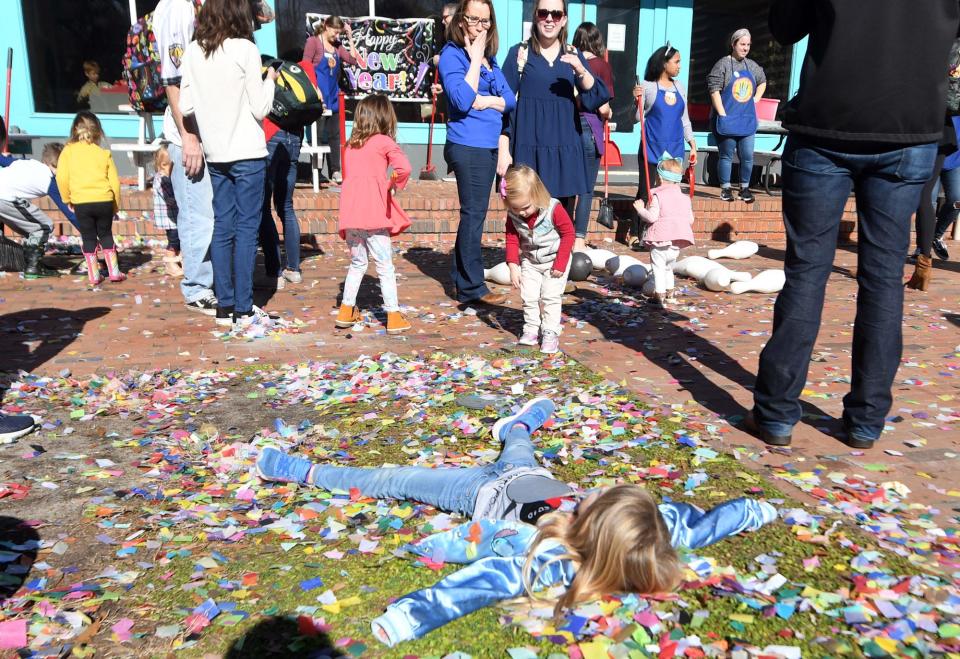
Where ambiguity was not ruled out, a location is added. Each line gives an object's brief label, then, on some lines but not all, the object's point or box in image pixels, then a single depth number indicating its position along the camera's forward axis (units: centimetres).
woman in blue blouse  591
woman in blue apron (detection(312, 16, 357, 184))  983
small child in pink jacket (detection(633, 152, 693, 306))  667
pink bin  1225
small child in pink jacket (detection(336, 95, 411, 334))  574
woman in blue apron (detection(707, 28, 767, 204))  1066
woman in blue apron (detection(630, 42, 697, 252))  926
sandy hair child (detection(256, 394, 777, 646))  252
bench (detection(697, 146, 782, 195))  1384
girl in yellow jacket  727
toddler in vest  510
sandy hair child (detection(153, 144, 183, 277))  779
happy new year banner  1256
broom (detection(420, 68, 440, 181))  1254
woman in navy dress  629
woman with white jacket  550
